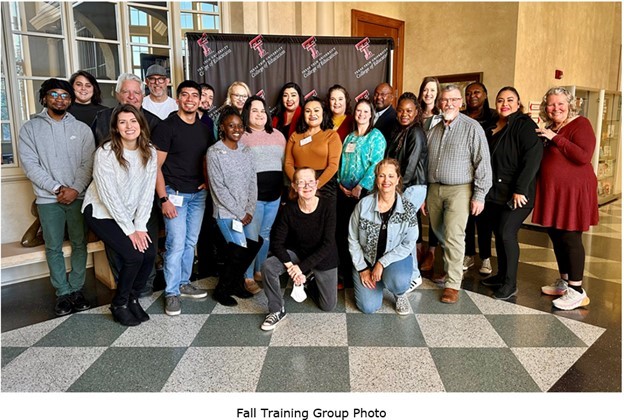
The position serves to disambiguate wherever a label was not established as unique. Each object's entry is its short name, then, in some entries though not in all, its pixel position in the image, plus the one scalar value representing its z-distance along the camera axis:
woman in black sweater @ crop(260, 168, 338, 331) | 2.86
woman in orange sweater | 3.23
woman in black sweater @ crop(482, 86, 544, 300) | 3.07
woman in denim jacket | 2.91
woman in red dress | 2.98
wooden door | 6.11
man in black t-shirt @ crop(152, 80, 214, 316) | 2.99
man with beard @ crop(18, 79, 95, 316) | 2.94
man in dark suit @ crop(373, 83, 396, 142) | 3.63
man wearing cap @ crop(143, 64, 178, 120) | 3.53
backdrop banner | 4.20
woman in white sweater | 2.69
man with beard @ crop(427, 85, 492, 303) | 3.06
